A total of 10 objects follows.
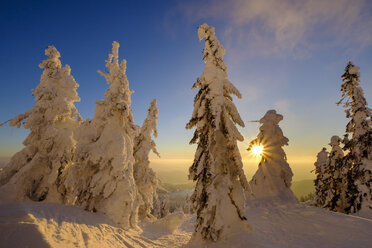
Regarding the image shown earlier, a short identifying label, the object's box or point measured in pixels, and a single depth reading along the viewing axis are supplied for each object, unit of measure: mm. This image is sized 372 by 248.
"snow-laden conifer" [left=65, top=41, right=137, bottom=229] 12086
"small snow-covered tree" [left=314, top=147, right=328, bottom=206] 24547
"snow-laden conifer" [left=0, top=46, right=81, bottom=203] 14922
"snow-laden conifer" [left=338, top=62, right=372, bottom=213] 15336
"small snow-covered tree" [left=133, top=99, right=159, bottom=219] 22797
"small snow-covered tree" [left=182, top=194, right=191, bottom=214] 52094
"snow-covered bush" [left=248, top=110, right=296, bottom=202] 14273
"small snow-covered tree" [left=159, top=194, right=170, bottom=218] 43500
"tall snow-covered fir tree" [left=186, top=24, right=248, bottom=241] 8516
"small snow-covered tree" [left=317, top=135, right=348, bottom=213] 18747
